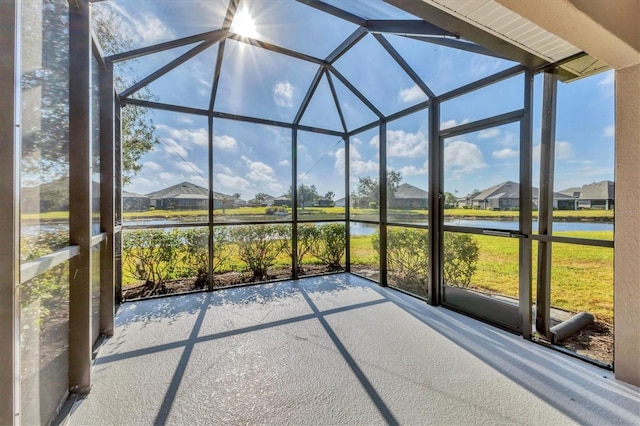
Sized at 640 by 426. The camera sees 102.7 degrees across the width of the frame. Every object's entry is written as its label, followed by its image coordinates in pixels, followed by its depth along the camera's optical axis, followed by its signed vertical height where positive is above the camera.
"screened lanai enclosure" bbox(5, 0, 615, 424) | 1.75 +0.54
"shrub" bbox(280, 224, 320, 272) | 4.94 -0.56
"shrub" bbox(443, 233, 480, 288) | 3.26 -0.62
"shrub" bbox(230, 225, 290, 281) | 4.62 -0.64
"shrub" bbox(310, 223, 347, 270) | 5.31 -0.69
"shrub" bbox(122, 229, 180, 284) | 3.85 -0.68
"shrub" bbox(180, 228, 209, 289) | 4.15 -0.73
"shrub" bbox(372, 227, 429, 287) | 3.85 -0.69
